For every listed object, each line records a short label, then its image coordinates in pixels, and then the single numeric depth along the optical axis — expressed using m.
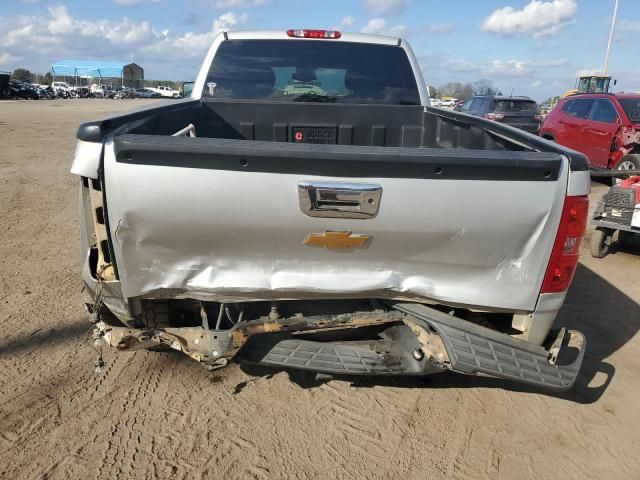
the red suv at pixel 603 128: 10.12
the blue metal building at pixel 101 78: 85.12
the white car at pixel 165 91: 73.70
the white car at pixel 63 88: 59.12
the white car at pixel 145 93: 71.19
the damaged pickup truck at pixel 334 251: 2.29
